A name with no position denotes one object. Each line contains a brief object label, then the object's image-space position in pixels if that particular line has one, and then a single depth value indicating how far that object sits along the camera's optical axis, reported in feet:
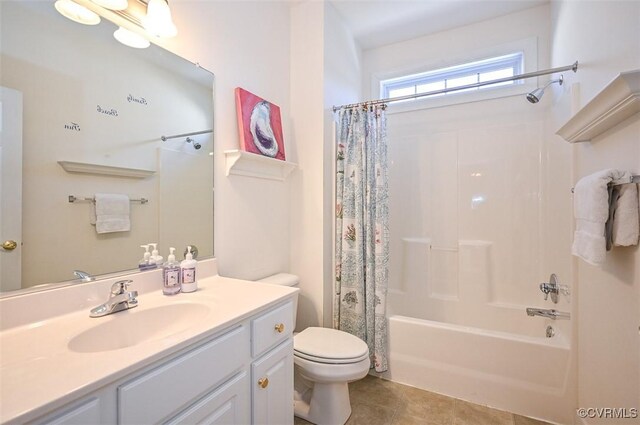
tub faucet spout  5.36
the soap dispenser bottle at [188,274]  3.91
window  7.48
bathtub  5.09
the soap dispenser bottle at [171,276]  3.78
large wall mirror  2.77
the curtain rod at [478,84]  5.12
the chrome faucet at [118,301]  3.07
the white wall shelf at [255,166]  5.12
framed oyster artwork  5.34
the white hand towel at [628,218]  3.17
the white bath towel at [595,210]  3.38
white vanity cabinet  2.02
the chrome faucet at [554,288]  5.90
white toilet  4.71
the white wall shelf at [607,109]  2.74
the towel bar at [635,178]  3.04
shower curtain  6.31
